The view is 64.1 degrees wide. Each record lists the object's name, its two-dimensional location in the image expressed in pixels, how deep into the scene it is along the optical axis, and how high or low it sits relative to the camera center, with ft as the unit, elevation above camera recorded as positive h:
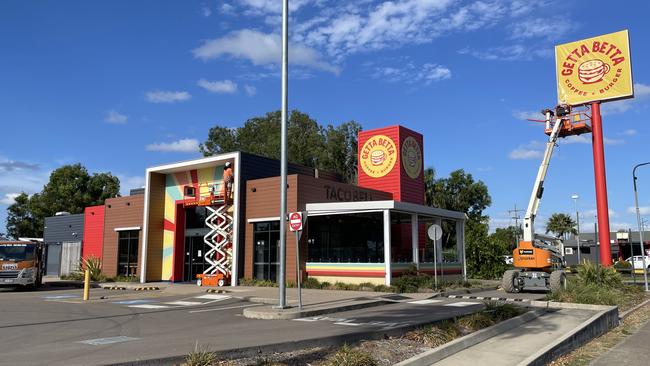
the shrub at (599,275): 68.95 -2.90
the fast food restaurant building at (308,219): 75.46 +5.51
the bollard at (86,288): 62.13 -4.10
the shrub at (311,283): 74.23 -4.23
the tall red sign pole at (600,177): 97.50 +14.32
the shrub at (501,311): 38.52 -4.36
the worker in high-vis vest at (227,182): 82.28 +11.29
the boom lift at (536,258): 69.46 -0.60
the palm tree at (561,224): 274.57 +15.44
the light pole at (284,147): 46.19 +9.72
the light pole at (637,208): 88.16 +7.69
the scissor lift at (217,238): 82.38 +2.55
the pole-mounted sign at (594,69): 97.50 +35.33
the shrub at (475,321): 34.75 -4.59
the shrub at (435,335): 30.48 -4.86
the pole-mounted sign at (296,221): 47.25 +2.94
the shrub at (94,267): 100.55 -2.58
